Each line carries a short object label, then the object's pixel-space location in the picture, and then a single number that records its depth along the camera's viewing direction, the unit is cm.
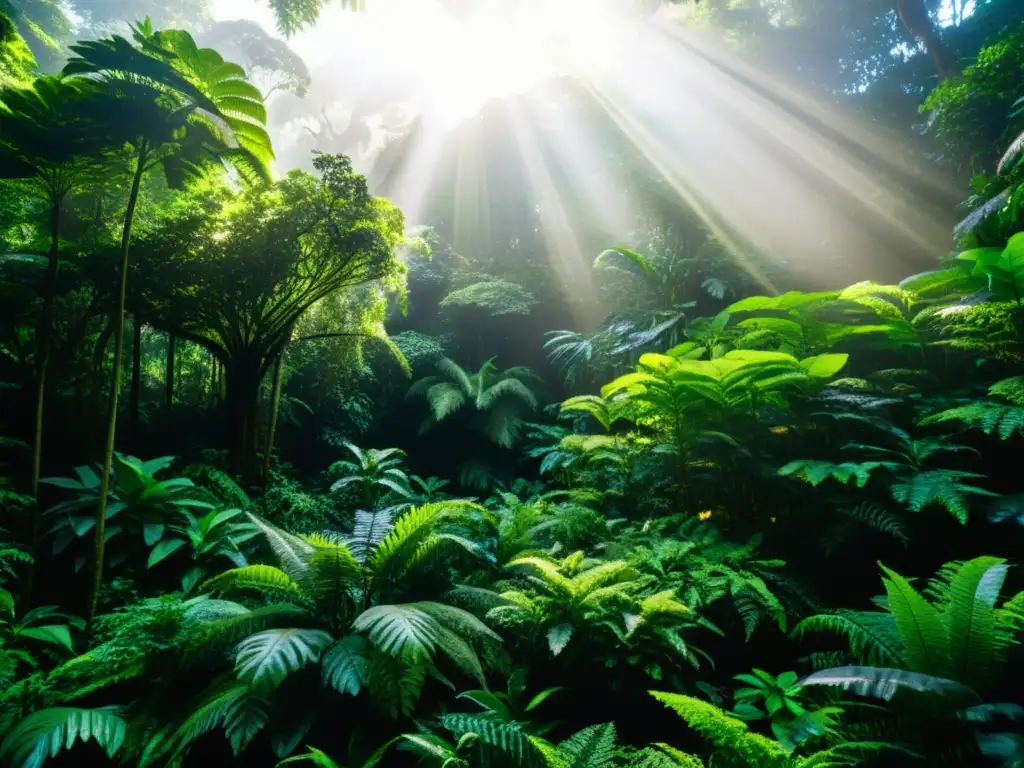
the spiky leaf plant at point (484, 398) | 641
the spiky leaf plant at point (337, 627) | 162
